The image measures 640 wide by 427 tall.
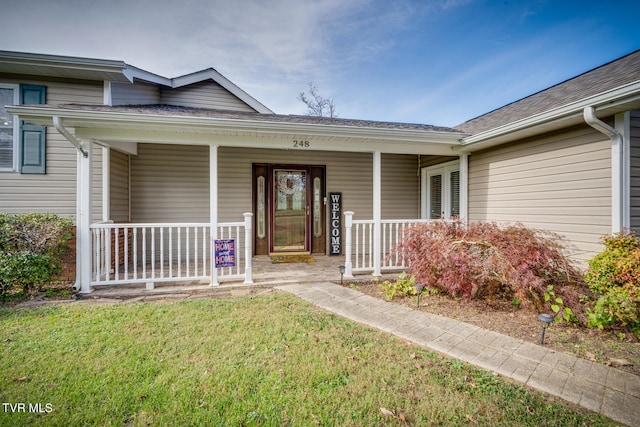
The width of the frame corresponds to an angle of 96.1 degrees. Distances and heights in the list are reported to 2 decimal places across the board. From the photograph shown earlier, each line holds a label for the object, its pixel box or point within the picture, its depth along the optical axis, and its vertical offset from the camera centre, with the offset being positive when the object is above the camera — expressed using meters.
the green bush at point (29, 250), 3.78 -0.53
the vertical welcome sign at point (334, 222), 6.99 -0.22
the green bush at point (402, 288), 3.99 -1.06
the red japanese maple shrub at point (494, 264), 3.20 -0.62
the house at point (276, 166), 3.67 +0.88
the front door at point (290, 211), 6.87 +0.04
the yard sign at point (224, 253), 4.44 -0.63
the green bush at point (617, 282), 2.67 -0.68
